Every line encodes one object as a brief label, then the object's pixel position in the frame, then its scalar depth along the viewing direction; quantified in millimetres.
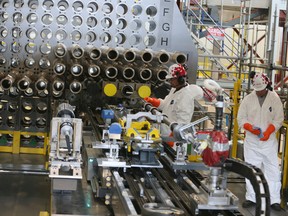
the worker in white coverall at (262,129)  5230
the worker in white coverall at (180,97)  5742
